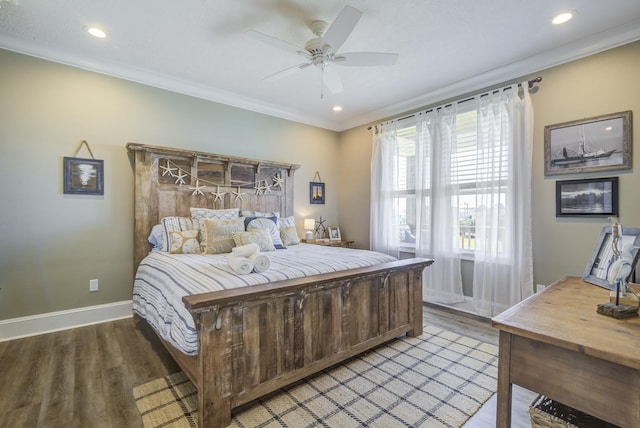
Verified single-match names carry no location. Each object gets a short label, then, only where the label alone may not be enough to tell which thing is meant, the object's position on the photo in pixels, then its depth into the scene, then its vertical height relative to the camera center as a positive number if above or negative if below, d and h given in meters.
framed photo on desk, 1.64 -0.27
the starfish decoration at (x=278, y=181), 4.41 +0.46
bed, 1.61 -0.66
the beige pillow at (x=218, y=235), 2.93 -0.25
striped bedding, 1.74 -0.45
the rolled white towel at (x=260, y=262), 2.03 -0.36
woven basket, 1.26 -0.93
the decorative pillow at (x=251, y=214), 3.63 -0.04
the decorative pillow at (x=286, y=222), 3.93 -0.15
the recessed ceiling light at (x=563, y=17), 2.32 +1.57
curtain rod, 3.00 +1.34
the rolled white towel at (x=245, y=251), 2.14 -0.29
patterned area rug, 1.68 -1.20
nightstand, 4.47 -0.50
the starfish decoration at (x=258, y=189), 4.19 +0.31
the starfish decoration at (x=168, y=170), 3.48 +0.49
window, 3.24 +0.44
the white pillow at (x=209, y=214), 3.35 -0.04
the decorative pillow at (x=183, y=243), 2.96 -0.33
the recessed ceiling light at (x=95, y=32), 2.53 +1.58
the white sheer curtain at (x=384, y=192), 4.33 +0.28
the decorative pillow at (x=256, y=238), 2.97 -0.29
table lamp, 4.61 -0.28
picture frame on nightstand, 4.90 -0.39
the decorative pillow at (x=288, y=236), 3.73 -0.33
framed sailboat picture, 2.54 +0.61
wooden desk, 0.95 -0.54
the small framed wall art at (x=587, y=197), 2.59 +0.12
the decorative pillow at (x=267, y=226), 3.36 -0.17
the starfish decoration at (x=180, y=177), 3.56 +0.41
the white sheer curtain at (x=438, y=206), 3.61 +0.06
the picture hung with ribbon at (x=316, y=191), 4.94 +0.34
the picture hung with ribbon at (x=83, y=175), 2.98 +0.37
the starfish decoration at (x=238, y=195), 4.00 +0.22
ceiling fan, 2.05 +1.29
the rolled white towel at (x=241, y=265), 1.96 -0.37
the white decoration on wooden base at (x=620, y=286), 1.23 -0.34
